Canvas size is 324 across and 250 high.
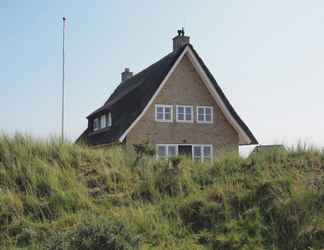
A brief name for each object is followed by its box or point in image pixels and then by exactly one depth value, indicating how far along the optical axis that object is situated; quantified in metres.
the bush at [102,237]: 5.36
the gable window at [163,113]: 24.73
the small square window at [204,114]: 25.84
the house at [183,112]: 24.45
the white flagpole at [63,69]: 24.70
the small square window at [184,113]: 25.47
